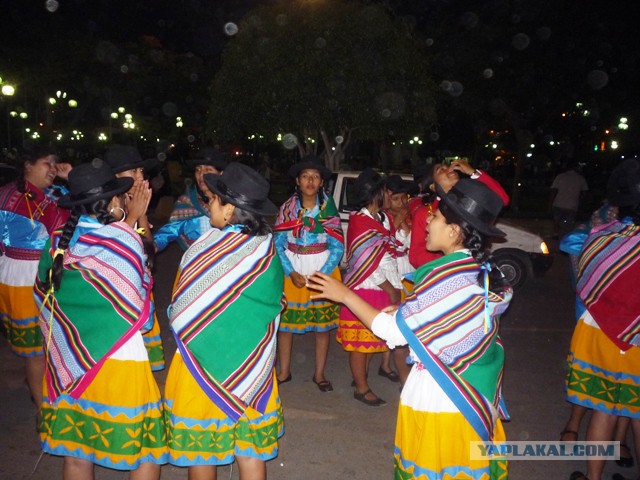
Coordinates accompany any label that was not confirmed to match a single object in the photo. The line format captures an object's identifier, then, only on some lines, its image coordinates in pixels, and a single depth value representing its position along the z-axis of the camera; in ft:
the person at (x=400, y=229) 16.37
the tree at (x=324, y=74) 36.01
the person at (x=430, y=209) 13.39
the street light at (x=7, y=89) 59.93
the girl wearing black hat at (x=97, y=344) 9.00
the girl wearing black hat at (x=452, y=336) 8.07
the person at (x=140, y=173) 11.66
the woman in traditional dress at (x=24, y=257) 13.61
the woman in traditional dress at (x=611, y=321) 10.78
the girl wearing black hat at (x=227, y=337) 8.79
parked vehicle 30.53
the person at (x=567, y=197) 37.70
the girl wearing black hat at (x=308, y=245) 16.67
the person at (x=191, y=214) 14.47
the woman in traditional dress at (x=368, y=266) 15.78
